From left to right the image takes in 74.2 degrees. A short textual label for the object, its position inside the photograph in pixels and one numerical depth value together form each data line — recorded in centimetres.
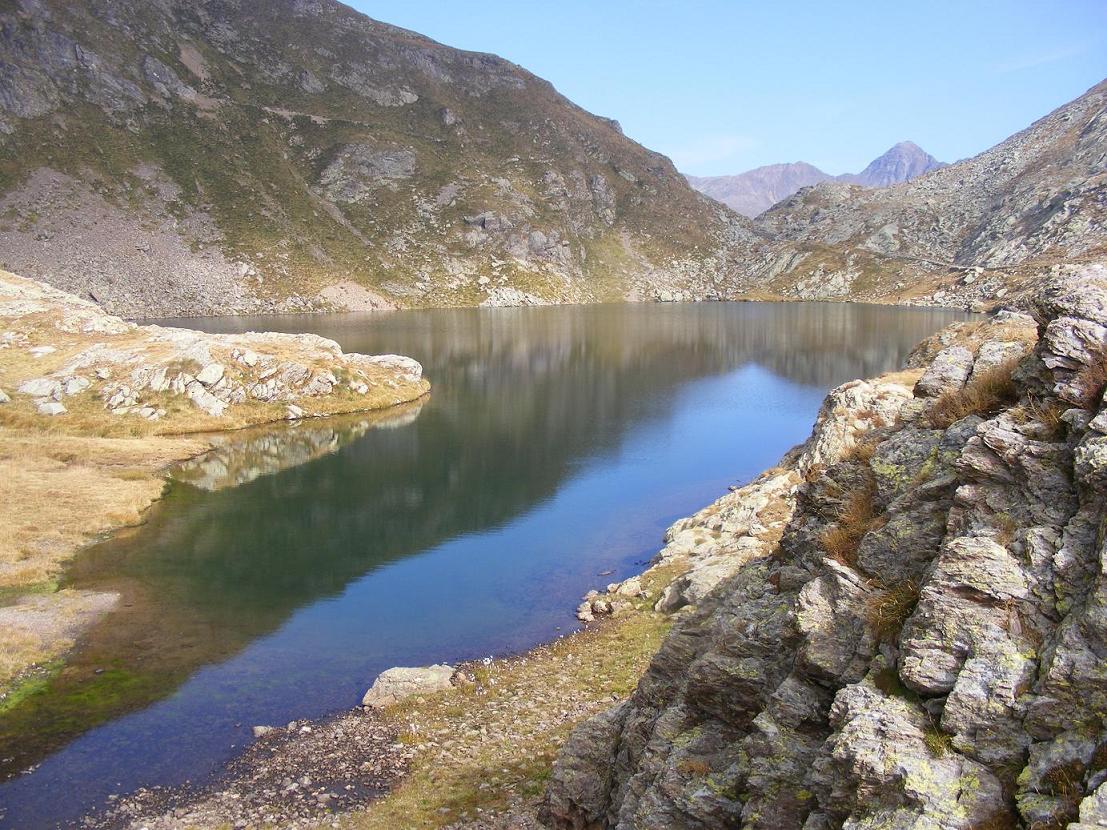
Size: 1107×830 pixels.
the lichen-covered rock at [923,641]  814
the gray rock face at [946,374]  1427
